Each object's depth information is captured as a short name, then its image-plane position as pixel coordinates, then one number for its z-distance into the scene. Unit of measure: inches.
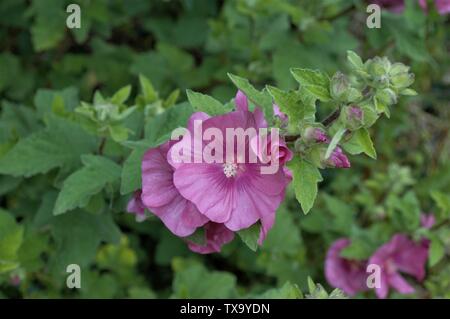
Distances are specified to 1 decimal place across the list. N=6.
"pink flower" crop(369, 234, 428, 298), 33.4
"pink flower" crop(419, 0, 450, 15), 33.8
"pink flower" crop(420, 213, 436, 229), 33.8
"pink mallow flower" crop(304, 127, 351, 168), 24.4
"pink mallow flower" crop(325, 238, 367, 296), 34.5
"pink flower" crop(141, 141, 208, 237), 25.4
